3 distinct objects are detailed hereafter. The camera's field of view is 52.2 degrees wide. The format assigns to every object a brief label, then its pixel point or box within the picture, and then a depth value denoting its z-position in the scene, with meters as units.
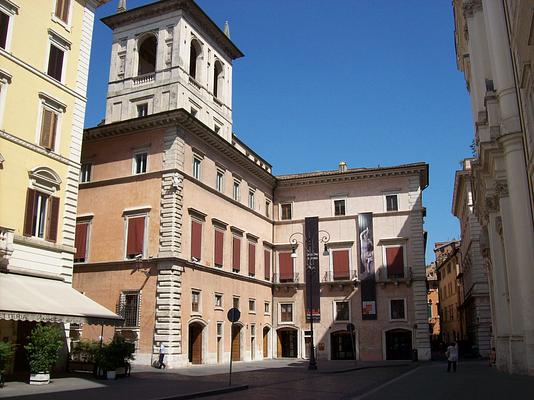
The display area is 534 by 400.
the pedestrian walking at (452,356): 26.59
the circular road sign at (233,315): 17.86
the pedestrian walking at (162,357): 26.84
